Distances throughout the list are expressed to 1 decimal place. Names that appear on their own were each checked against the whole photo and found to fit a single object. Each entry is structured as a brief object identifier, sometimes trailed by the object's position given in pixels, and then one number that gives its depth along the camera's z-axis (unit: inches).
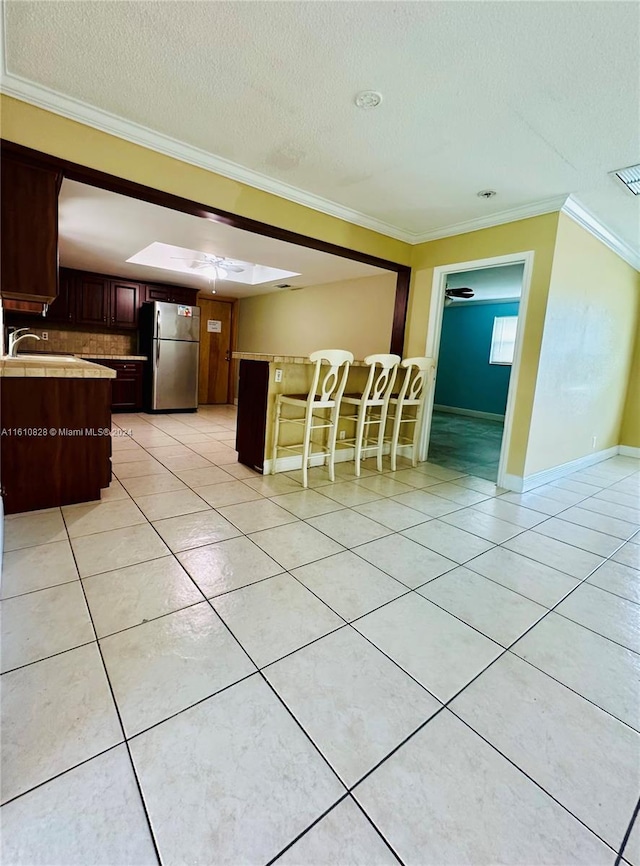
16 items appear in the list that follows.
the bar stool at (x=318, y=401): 131.0
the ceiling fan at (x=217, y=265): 218.1
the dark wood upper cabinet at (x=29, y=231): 91.1
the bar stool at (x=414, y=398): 160.2
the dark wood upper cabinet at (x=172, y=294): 258.8
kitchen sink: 104.9
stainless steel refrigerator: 249.1
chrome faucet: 126.6
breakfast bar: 142.3
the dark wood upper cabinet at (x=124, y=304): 248.5
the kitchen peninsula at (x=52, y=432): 96.1
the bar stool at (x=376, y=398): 147.4
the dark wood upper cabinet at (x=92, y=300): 237.6
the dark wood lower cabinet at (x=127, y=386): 247.3
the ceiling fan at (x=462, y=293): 275.1
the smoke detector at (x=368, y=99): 84.1
